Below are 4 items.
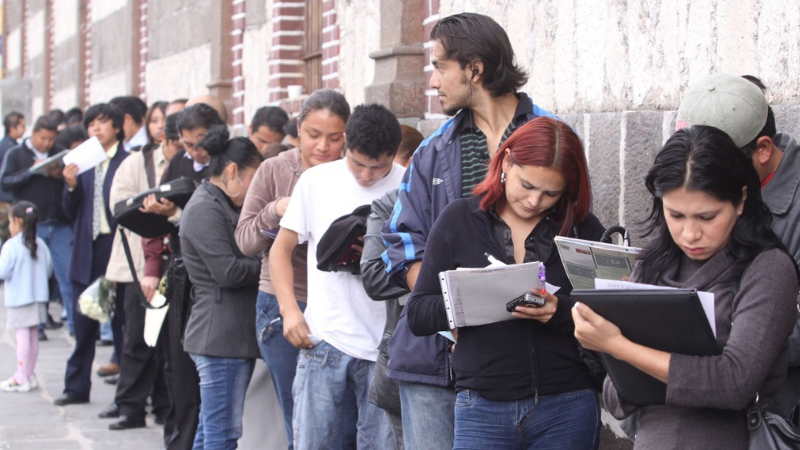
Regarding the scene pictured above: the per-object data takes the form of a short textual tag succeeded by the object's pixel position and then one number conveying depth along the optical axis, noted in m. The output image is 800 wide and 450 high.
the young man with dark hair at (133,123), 9.23
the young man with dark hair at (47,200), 11.15
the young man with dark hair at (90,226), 8.45
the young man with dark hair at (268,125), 7.69
